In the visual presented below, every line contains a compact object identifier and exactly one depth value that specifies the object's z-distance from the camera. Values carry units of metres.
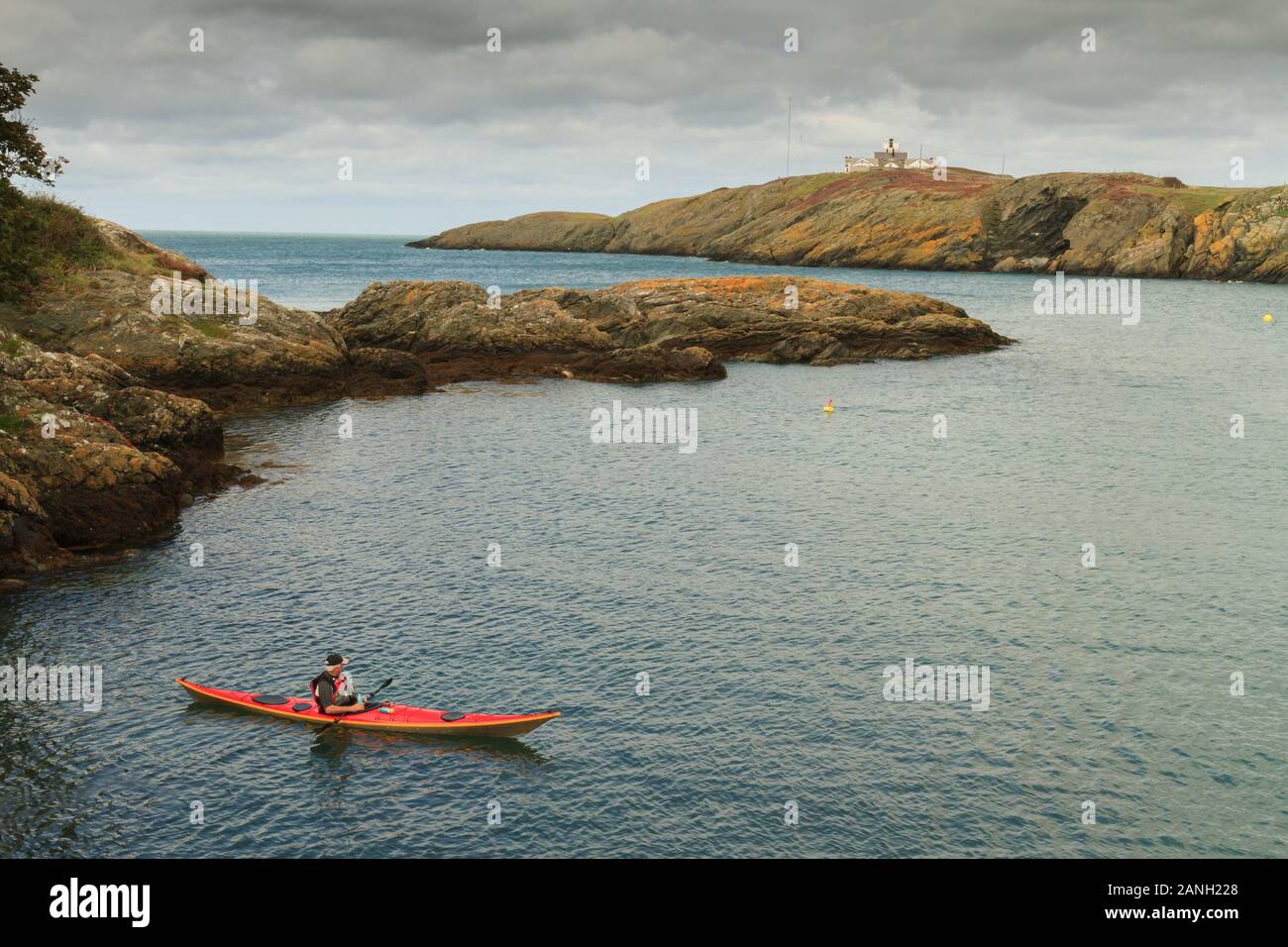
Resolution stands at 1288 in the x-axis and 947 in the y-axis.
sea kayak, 26.66
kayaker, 27.42
